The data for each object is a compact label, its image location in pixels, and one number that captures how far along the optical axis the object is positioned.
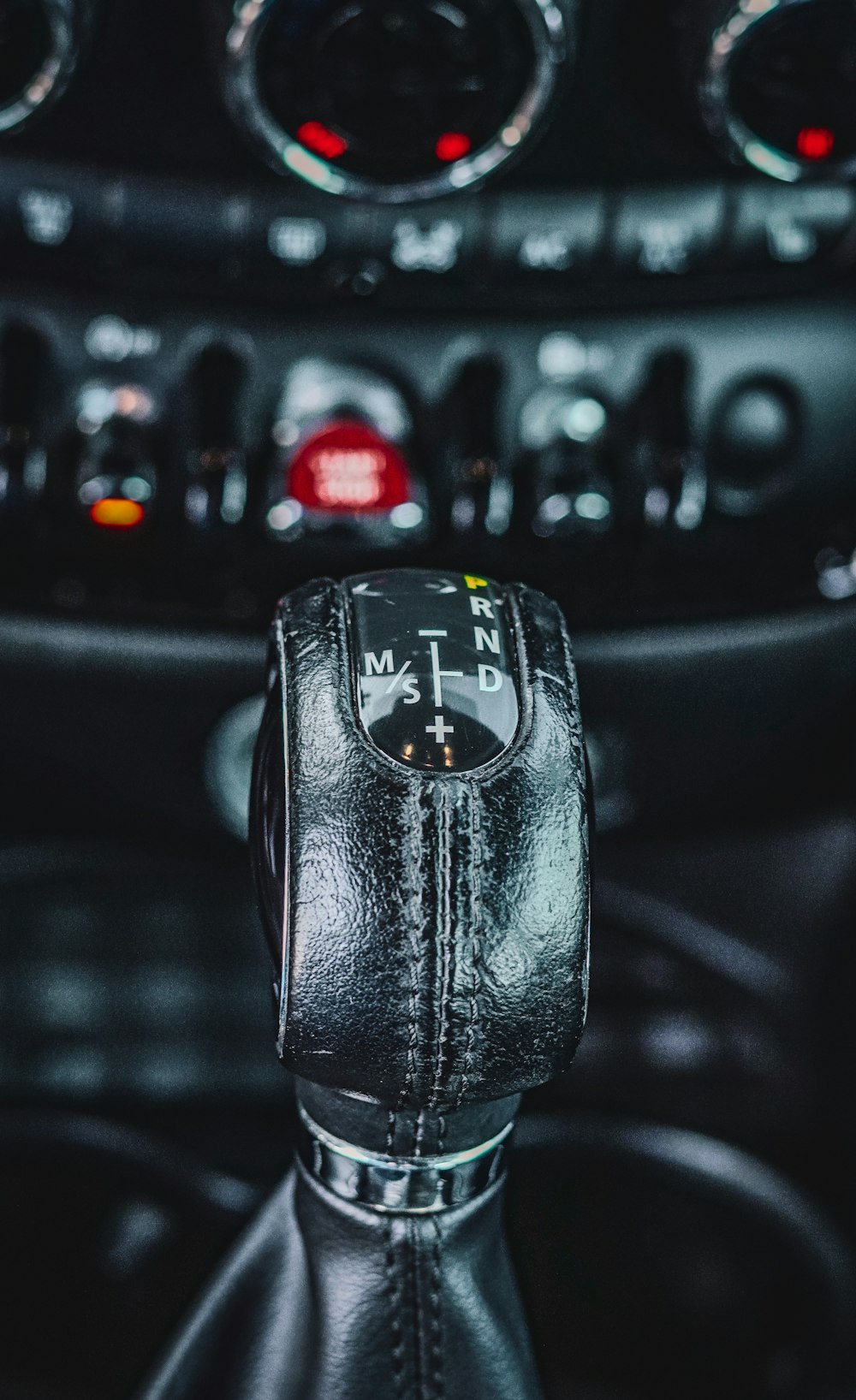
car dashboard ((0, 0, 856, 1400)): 0.65
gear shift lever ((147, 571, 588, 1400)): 0.36
